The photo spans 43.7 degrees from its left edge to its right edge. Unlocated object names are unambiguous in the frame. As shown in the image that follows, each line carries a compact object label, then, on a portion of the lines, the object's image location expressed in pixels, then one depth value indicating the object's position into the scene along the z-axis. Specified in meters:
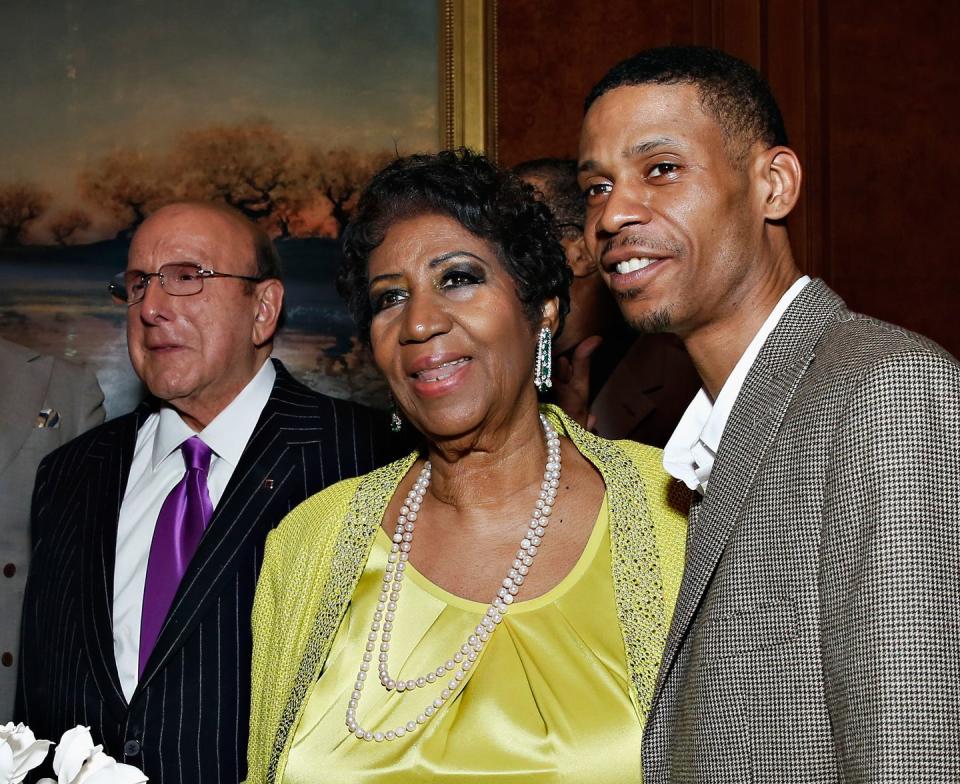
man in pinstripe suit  2.55
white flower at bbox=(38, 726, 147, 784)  1.39
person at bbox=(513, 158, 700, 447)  3.21
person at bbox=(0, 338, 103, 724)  3.11
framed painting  4.08
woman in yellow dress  2.12
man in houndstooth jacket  1.40
